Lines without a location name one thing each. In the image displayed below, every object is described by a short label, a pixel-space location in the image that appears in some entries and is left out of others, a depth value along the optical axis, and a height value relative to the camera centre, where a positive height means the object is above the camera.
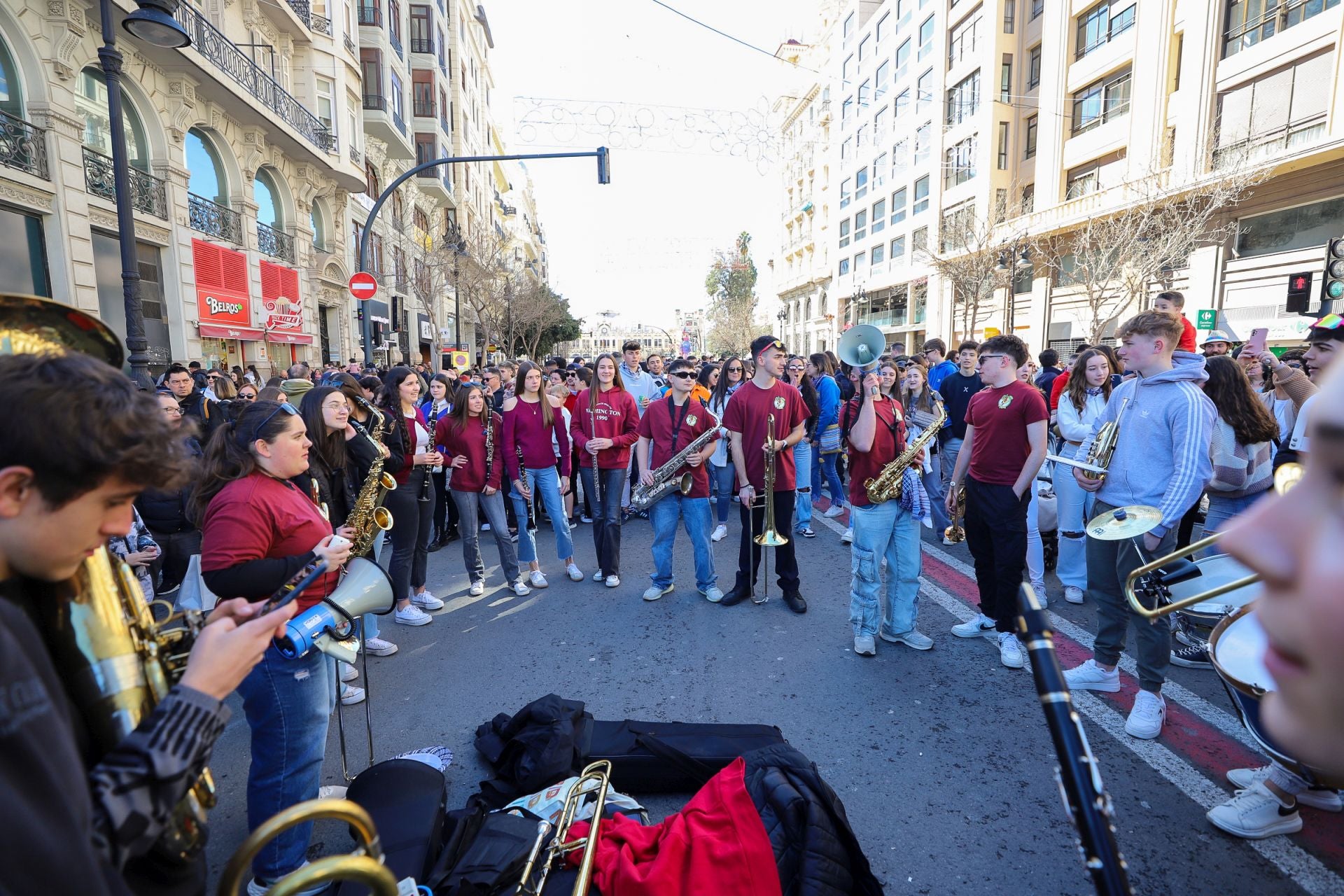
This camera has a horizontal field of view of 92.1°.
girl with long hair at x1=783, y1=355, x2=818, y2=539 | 7.97 -1.35
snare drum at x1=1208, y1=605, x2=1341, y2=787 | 2.24 -1.11
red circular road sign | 12.05 +1.30
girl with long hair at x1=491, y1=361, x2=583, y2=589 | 6.09 -0.87
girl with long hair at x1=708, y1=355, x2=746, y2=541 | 7.85 -1.54
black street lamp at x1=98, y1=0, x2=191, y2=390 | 6.56 +2.39
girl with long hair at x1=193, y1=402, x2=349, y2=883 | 2.39 -0.77
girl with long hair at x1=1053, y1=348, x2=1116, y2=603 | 5.55 -0.83
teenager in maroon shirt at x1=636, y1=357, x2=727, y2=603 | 5.80 -1.05
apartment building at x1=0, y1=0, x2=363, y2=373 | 10.91 +4.14
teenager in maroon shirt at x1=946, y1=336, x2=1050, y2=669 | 4.30 -0.78
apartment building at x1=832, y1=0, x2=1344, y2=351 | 18.11 +8.07
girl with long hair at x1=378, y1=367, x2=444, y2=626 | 5.12 -1.12
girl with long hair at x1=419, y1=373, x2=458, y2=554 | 7.67 -1.50
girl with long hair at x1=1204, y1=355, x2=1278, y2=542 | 4.58 -0.64
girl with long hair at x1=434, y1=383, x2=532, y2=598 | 5.89 -1.09
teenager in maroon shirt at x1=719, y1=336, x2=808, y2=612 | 5.44 -0.65
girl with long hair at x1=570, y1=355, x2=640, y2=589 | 6.21 -0.83
